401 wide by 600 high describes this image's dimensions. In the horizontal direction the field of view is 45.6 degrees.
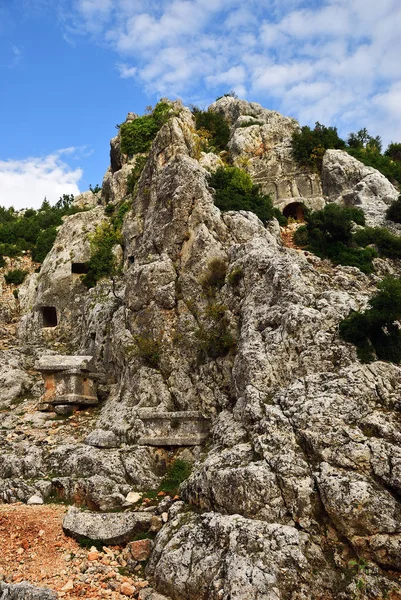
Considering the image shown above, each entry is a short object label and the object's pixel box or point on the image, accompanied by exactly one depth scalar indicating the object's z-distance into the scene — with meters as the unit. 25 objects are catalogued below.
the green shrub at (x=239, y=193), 25.58
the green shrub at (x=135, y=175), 34.39
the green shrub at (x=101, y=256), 30.86
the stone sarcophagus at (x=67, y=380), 21.28
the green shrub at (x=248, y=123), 42.17
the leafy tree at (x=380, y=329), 13.24
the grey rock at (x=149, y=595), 10.13
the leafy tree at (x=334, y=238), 25.23
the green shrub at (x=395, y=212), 29.83
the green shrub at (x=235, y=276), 18.76
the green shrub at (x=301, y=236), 27.70
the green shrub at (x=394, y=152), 45.72
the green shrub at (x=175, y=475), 15.32
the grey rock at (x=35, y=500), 14.83
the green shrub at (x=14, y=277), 37.09
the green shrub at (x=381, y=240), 26.44
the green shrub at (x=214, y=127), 42.66
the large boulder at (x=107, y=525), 12.45
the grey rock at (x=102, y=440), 17.23
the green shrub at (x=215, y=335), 17.88
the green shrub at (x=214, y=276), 20.08
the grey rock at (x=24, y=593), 8.64
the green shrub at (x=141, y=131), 37.62
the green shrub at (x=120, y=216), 32.56
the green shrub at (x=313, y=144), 37.97
